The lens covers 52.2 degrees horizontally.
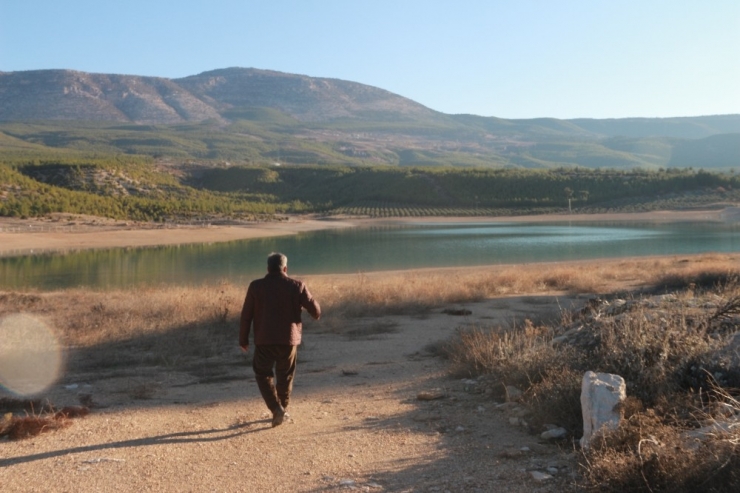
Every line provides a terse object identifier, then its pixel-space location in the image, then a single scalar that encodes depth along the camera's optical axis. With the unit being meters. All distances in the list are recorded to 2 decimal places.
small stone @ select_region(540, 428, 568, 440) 6.07
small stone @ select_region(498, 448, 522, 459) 5.75
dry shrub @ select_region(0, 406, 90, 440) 6.37
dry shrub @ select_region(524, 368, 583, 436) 6.21
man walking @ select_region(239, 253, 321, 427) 6.78
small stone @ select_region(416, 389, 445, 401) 7.79
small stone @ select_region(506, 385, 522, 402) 7.18
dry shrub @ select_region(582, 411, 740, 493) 4.13
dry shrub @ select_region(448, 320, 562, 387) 7.48
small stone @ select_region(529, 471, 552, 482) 5.16
